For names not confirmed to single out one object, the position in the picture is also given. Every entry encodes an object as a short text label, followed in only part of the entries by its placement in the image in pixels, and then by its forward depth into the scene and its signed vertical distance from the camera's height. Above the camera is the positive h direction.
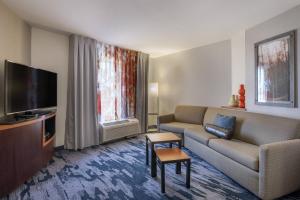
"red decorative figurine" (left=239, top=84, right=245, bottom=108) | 3.23 +0.08
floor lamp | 5.15 -0.15
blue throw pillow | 2.79 -0.36
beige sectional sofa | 1.80 -0.65
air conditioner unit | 3.79 -0.69
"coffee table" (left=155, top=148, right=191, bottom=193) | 2.01 -0.71
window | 4.10 +0.45
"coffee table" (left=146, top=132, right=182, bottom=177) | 2.41 -0.60
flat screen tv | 2.05 +0.17
